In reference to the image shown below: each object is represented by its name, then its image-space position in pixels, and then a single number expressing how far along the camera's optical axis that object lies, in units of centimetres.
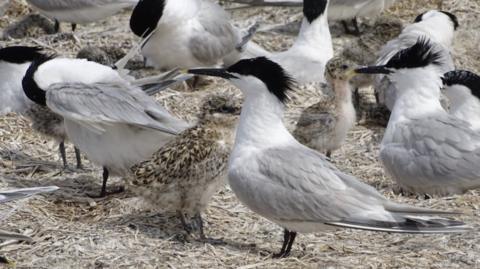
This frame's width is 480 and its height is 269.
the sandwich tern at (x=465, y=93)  1327
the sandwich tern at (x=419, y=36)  1484
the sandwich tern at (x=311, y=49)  1586
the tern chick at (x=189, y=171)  1033
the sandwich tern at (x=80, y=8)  1806
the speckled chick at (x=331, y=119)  1312
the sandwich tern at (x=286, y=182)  960
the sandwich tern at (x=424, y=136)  1194
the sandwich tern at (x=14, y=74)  1455
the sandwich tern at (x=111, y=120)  1166
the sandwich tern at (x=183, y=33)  1602
